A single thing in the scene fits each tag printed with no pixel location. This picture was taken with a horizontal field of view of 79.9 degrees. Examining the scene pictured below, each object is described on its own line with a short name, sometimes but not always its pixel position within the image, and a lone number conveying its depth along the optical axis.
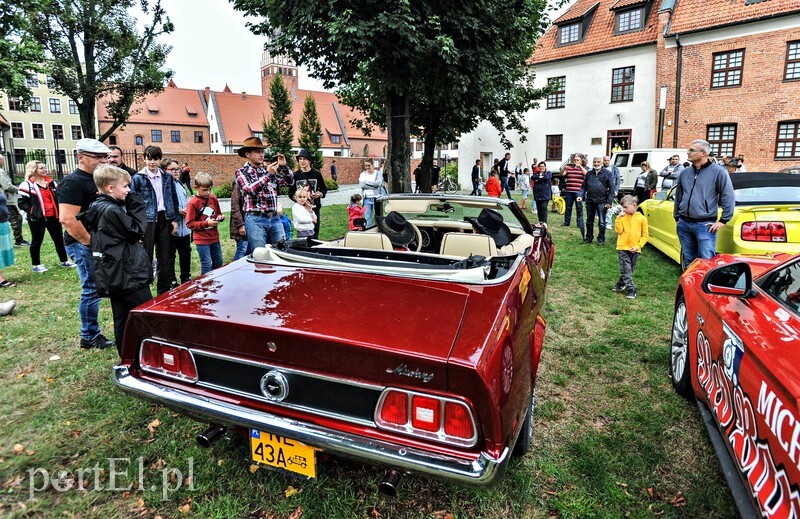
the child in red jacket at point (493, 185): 13.12
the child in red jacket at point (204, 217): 5.73
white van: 18.38
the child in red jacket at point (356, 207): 8.57
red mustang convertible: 1.84
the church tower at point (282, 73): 81.88
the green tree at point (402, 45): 7.98
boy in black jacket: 3.37
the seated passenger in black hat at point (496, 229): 4.14
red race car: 1.66
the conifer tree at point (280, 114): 51.00
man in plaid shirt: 5.80
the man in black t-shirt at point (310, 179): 8.00
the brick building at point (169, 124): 60.84
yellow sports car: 5.24
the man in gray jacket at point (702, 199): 5.38
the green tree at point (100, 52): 19.95
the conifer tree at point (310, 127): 49.28
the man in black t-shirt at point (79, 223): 3.84
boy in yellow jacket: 6.08
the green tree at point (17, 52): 16.00
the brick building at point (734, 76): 20.58
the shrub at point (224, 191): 23.41
